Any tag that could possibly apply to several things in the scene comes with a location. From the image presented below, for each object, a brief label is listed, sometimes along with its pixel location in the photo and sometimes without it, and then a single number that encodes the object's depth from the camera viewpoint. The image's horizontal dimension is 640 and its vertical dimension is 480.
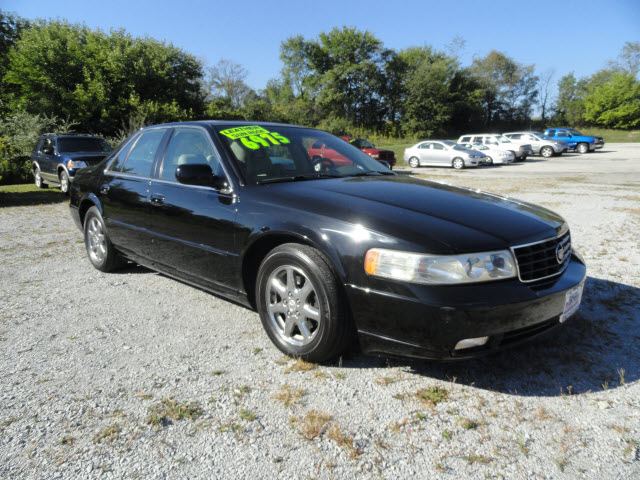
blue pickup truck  31.48
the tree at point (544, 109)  68.19
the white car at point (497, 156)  24.50
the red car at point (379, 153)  18.80
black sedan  2.19
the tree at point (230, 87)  60.66
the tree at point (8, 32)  30.87
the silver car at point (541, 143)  29.06
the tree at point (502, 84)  59.72
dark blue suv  11.31
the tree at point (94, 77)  23.64
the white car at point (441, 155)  22.39
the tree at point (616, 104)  50.06
